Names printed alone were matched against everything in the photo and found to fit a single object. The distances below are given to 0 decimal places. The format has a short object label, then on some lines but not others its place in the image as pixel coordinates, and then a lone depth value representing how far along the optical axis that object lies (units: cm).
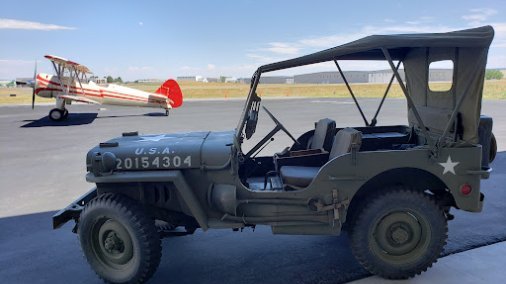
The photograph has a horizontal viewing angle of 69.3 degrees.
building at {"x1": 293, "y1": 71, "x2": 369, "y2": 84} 9462
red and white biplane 1783
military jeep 315
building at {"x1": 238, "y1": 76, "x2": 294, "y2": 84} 10596
